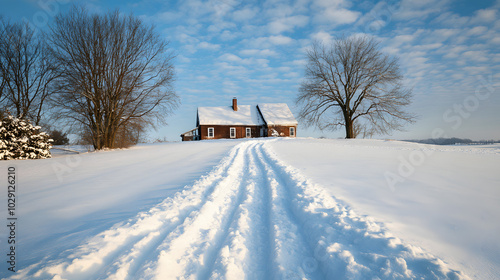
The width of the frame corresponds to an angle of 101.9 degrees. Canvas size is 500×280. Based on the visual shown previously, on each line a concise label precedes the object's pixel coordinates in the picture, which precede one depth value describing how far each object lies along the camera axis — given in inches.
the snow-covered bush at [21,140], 426.9
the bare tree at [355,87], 796.6
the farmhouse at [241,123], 1301.7
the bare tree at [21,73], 645.3
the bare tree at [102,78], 571.8
